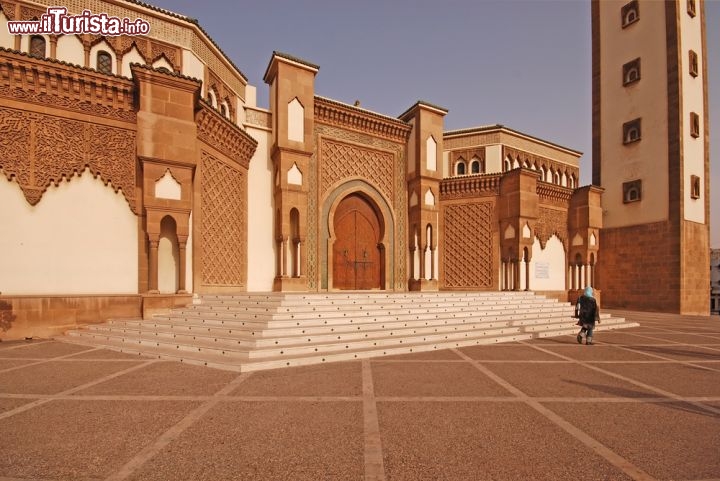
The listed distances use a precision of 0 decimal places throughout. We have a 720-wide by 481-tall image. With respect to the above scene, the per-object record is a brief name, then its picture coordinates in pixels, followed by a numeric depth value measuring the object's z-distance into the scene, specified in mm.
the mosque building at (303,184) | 7359
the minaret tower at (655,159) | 14727
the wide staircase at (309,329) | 5477
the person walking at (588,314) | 7035
